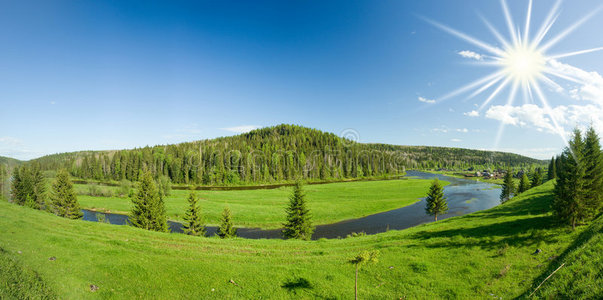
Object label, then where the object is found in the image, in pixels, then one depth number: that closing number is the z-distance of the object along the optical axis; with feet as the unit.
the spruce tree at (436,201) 140.15
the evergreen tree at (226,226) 95.96
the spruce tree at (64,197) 117.08
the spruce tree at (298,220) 101.40
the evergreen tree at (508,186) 203.62
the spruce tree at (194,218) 104.06
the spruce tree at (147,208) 97.35
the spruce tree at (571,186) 54.60
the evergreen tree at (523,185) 206.28
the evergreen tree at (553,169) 256.73
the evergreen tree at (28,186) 154.40
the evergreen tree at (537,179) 204.23
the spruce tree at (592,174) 55.42
